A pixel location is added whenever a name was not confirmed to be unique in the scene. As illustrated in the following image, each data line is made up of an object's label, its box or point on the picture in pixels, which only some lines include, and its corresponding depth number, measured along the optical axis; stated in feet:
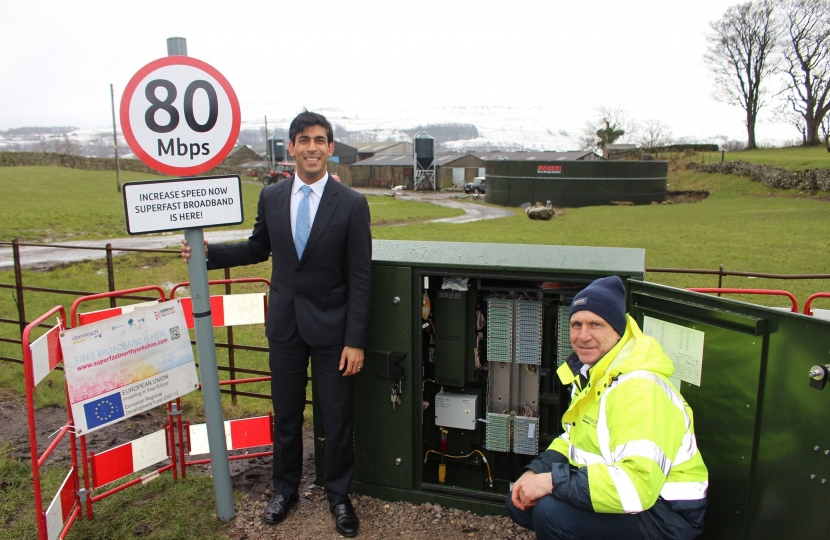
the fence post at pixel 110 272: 19.11
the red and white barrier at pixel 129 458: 12.02
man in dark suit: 11.12
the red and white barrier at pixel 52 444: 10.02
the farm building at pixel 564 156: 148.30
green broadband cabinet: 7.74
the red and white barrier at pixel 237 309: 14.49
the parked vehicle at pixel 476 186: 170.15
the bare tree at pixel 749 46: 176.96
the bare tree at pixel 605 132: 211.41
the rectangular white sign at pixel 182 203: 10.48
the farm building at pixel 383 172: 208.74
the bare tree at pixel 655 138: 205.67
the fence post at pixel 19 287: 19.35
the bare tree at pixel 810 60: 163.43
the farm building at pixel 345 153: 265.79
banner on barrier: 11.25
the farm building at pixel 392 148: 300.40
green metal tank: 118.62
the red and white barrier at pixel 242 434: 14.03
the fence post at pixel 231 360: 17.60
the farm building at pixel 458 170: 213.66
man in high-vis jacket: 7.06
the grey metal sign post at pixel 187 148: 10.35
